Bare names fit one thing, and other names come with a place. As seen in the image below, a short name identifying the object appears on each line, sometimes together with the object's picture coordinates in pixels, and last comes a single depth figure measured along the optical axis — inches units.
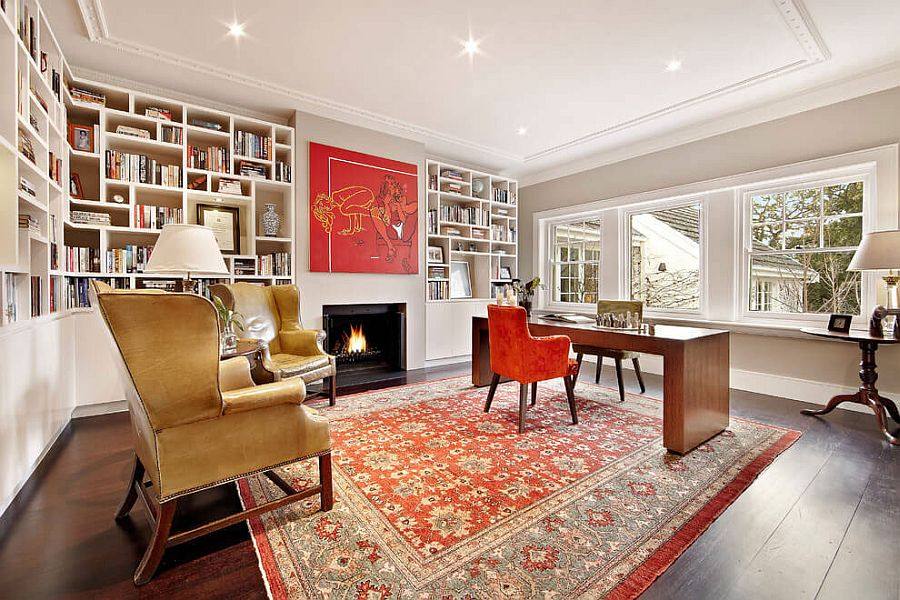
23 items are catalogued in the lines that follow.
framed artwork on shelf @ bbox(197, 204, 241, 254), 153.2
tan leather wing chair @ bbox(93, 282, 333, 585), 54.7
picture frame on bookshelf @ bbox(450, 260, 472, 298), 229.5
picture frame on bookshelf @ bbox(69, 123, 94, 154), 128.4
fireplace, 185.6
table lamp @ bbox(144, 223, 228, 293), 92.8
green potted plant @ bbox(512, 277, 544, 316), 155.2
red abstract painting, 168.4
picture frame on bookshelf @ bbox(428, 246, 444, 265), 215.3
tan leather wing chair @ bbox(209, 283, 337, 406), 127.3
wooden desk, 97.5
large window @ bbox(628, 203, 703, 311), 184.1
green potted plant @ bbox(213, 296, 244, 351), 100.0
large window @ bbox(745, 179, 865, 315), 142.0
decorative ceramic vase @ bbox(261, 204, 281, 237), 162.2
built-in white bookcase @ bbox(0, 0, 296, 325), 78.6
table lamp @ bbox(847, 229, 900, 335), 108.4
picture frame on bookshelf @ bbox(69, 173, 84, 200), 129.9
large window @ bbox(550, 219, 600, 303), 224.4
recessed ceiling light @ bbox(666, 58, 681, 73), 125.7
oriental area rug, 56.9
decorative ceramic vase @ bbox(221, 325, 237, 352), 99.2
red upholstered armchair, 114.1
